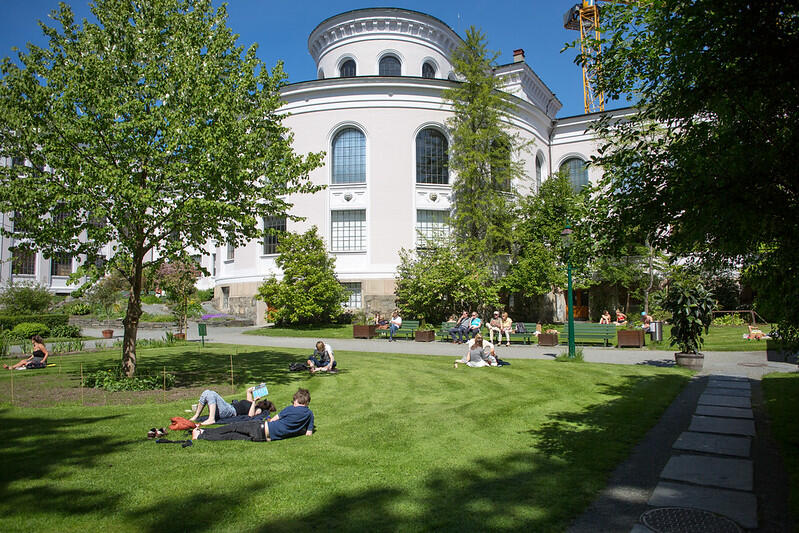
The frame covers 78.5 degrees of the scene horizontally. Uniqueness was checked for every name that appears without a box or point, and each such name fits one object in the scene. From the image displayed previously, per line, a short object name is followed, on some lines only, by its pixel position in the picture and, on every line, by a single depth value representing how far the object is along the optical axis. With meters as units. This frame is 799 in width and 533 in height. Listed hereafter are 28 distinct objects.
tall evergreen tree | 30.33
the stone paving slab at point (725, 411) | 8.43
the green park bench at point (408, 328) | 24.09
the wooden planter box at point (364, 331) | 23.72
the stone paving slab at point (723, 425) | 7.40
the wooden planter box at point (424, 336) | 22.59
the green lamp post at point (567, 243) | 13.02
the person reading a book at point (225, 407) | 8.13
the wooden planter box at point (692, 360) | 13.76
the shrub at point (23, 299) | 29.48
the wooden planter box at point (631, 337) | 18.70
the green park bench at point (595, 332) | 19.41
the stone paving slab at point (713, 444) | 6.44
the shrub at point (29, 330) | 23.19
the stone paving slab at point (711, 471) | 5.32
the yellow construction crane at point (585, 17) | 51.04
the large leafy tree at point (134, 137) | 9.79
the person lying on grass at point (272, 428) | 7.22
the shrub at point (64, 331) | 25.00
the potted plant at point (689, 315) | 13.65
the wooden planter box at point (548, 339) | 20.12
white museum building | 30.67
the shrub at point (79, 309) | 37.38
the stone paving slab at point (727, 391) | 10.19
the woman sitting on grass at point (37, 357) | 14.33
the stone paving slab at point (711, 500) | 4.52
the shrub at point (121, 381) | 10.95
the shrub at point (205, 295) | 46.19
